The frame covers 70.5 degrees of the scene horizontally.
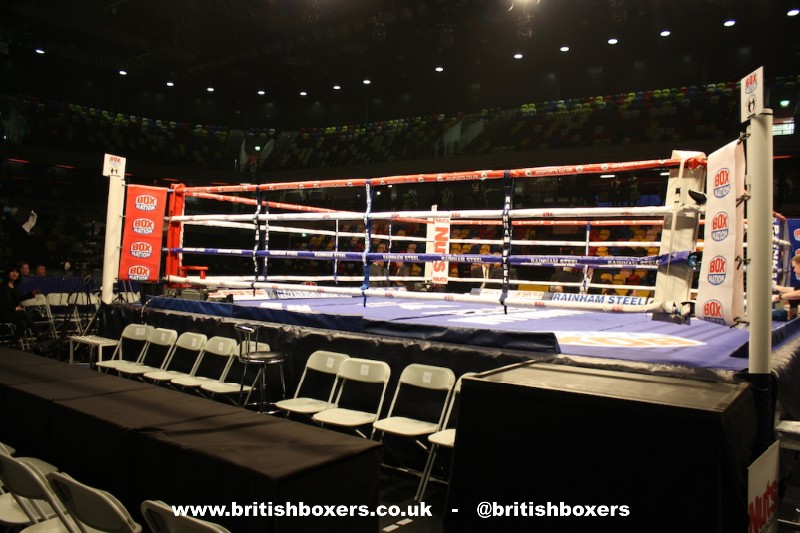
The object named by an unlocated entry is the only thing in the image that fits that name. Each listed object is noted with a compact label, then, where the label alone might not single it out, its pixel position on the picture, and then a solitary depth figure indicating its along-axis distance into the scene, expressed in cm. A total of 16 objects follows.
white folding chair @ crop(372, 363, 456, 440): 321
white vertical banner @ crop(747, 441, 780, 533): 177
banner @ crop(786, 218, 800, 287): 643
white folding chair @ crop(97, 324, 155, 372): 507
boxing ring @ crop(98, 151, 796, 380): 289
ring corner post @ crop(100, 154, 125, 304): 557
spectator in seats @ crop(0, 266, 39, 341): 720
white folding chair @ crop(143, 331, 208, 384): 453
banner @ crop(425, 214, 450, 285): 670
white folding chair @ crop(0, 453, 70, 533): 189
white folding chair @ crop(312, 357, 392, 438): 341
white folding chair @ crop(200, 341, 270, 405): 417
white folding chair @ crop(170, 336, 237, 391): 437
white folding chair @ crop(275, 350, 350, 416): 370
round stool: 388
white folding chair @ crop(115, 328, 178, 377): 478
